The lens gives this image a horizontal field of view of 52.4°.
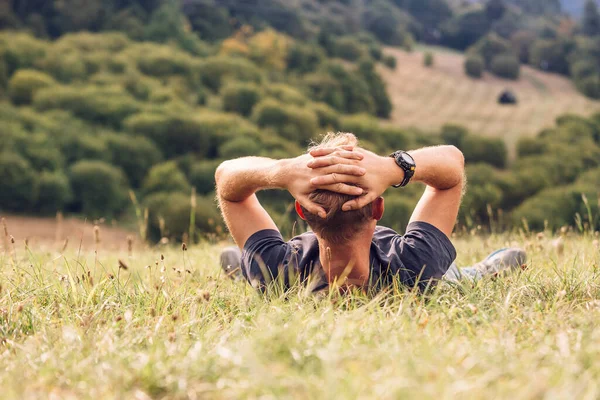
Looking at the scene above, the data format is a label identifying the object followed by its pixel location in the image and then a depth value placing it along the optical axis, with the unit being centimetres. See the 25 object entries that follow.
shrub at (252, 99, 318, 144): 4016
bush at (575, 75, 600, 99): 6575
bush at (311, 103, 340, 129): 4558
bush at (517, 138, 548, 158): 4547
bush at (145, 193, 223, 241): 2138
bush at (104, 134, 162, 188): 3153
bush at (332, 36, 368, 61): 6806
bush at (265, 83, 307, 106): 4653
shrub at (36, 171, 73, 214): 2505
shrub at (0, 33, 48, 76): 4056
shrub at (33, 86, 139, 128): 3631
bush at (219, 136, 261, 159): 3234
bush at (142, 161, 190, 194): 2838
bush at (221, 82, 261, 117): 4425
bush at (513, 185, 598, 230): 2059
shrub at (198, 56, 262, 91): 5044
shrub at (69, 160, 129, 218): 2620
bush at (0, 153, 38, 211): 2414
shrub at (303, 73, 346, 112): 5394
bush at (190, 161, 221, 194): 3012
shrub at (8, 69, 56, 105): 3706
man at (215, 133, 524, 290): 266
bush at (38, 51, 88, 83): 4256
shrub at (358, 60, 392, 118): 5784
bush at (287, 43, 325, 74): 6137
